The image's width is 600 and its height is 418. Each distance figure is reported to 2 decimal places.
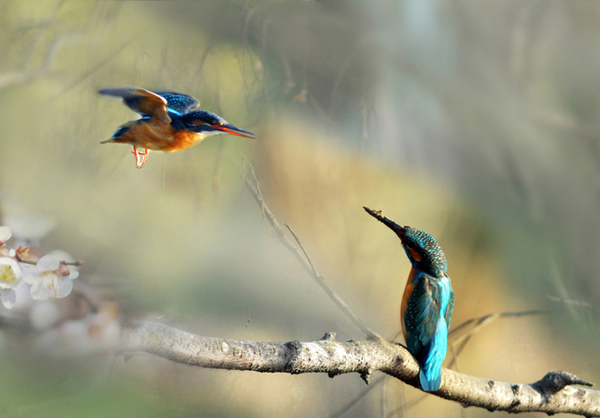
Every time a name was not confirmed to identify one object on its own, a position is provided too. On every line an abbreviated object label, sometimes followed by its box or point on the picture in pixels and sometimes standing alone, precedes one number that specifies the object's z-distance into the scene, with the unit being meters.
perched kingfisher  7.57
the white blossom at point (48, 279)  7.47
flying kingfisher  7.50
